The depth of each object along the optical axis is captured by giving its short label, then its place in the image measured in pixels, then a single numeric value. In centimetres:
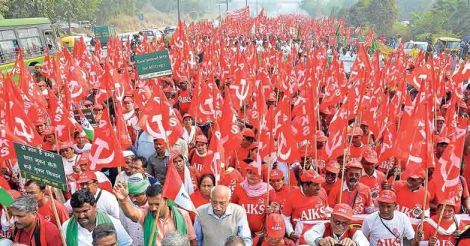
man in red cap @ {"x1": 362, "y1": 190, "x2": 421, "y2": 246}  397
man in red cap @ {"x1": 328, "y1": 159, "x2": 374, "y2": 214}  462
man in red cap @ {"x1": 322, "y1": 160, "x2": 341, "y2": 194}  489
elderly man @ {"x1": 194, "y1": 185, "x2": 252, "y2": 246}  385
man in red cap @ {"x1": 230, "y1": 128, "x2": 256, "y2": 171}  611
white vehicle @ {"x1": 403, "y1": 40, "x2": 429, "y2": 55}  2398
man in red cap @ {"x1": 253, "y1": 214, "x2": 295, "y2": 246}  365
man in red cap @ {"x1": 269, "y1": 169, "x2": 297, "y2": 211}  465
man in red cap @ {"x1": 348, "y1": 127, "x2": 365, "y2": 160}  611
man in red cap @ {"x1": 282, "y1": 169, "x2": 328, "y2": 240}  427
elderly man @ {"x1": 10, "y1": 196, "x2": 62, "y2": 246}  348
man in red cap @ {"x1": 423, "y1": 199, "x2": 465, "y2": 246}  408
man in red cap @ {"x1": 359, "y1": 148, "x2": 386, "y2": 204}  512
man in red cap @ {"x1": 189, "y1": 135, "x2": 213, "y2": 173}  563
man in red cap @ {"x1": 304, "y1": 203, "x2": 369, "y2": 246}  359
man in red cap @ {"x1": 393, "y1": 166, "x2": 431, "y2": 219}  455
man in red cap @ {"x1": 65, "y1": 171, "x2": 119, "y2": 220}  409
